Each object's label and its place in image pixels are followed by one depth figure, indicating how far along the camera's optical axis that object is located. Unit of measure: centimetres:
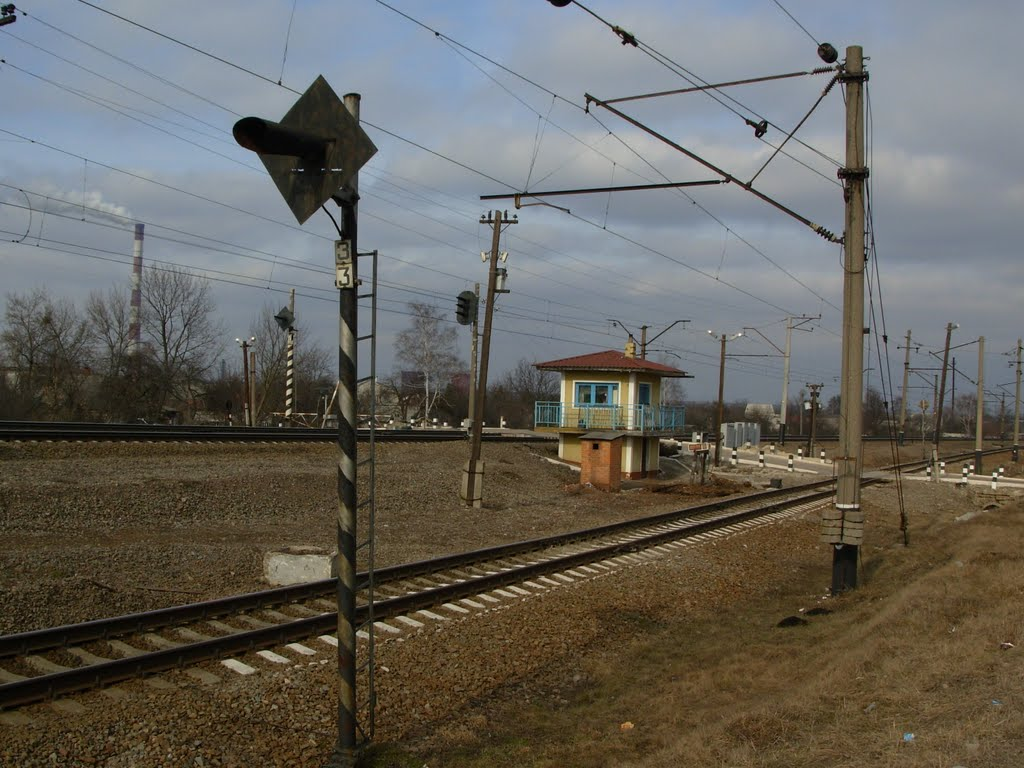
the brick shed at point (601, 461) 2711
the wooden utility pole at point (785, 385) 5381
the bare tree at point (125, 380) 4291
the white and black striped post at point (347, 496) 550
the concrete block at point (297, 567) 1078
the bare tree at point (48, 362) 4100
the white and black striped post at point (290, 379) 3875
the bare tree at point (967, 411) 12681
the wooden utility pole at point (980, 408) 4637
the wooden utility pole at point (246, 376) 4394
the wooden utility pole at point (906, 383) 6538
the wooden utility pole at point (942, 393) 5703
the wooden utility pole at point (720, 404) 3922
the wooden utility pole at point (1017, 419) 5759
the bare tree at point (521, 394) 7512
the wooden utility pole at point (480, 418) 2044
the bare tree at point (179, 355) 4941
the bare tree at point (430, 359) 6550
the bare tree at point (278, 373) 5734
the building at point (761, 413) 10370
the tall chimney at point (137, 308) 4919
